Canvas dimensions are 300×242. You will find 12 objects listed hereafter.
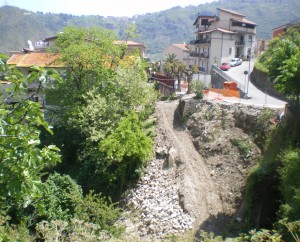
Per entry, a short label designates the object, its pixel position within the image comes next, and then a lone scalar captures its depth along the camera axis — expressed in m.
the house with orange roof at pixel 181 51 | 65.70
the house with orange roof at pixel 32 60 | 34.45
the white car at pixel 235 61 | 48.86
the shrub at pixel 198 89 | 24.82
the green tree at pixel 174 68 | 37.67
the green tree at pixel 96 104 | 22.47
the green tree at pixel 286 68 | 15.77
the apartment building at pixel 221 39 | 53.72
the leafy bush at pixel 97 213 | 17.65
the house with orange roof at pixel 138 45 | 59.59
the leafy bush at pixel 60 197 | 18.75
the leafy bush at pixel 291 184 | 12.59
